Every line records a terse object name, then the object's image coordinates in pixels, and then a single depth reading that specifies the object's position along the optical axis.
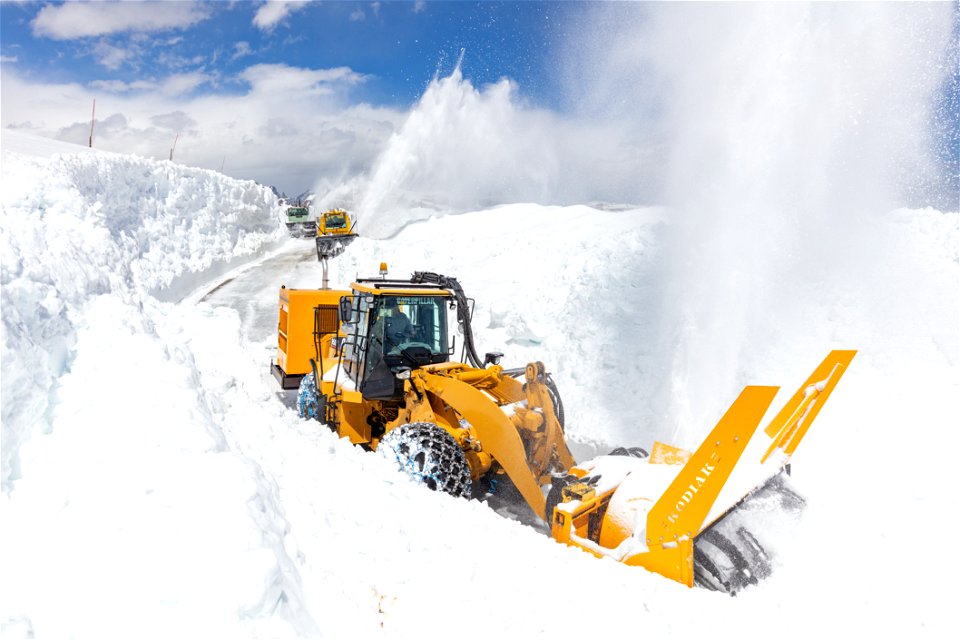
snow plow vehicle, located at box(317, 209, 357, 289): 25.06
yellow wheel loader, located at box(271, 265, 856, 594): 3.88
